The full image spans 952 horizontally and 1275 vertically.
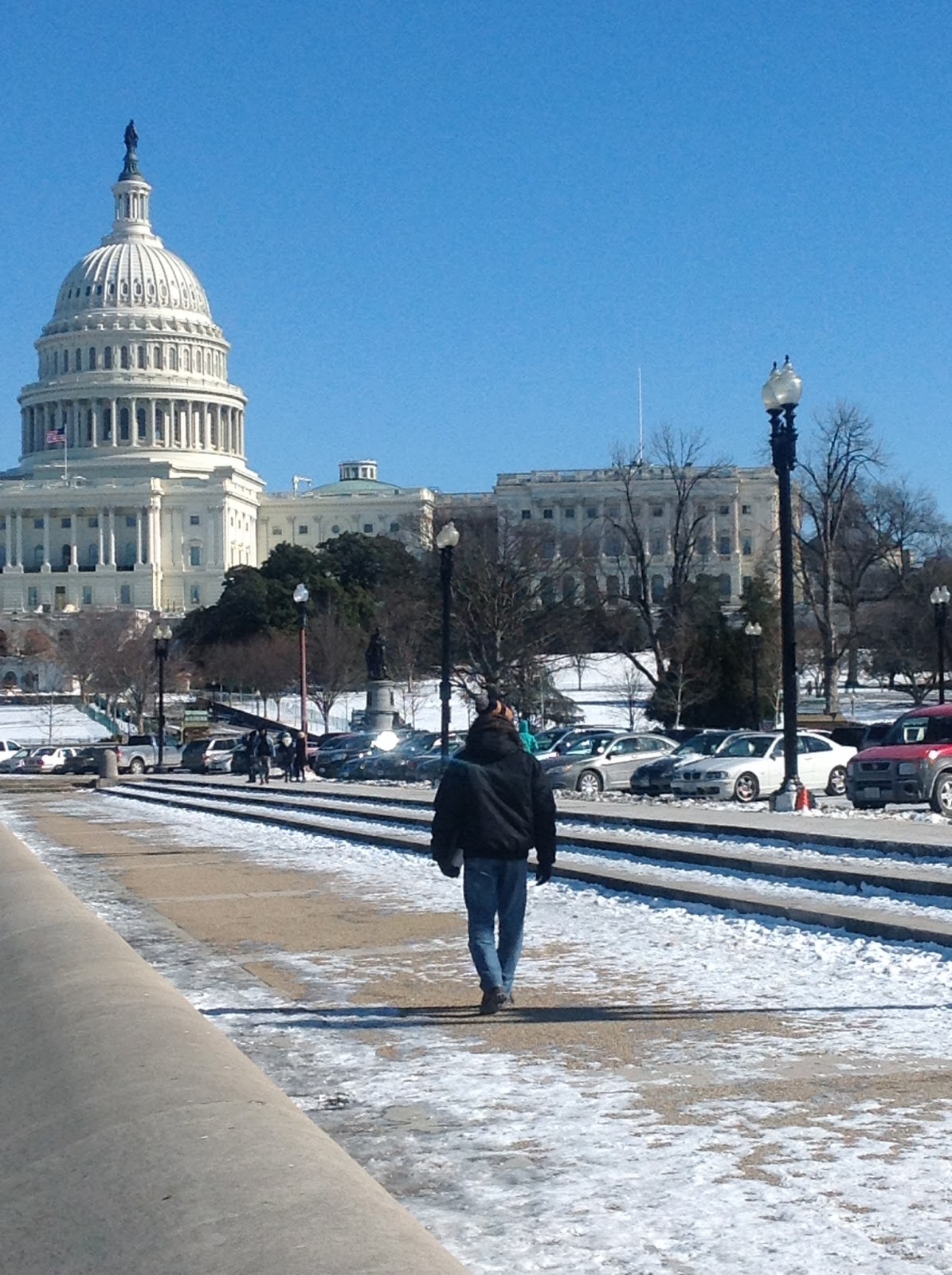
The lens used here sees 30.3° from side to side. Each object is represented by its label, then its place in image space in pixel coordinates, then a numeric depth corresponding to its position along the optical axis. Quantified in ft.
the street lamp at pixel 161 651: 218.18
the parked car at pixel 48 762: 219.41
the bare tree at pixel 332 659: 296.10
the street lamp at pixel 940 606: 152.14
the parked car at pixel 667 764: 111.55
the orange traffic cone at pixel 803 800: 79.05
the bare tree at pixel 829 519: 222.48
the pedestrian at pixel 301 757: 155.43
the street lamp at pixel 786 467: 79.15
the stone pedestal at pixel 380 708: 222.69
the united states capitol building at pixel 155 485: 513.45
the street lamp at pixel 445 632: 121.15
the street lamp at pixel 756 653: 193.67
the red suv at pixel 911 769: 79.25
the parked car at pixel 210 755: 203.31
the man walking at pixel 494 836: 30.91
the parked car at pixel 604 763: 117.60
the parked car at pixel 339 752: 175.22
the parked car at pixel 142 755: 217.56
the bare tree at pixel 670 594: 228.43
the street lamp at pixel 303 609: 165.17
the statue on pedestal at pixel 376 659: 221.66
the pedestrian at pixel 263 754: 152.35
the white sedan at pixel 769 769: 100.94
